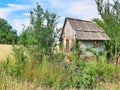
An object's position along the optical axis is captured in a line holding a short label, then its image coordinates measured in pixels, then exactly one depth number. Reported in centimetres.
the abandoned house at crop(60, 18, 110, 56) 1138
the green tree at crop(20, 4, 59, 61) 451
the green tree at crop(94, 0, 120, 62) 690
